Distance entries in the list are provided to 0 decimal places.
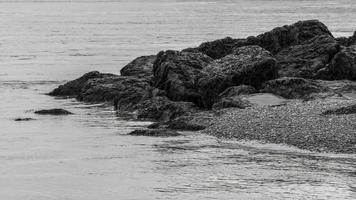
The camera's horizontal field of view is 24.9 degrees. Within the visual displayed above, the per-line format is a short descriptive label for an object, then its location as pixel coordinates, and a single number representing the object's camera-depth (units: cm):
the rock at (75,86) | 4806
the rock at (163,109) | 3678
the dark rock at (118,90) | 4144
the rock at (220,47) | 4897
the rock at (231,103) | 3609
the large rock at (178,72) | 3997
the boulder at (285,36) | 4881
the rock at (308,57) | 4272
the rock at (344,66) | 4075
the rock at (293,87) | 3756
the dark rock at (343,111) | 3256
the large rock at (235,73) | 3934
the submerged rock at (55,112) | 3997
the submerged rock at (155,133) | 3297
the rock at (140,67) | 4902
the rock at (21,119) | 3819
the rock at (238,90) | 3819
